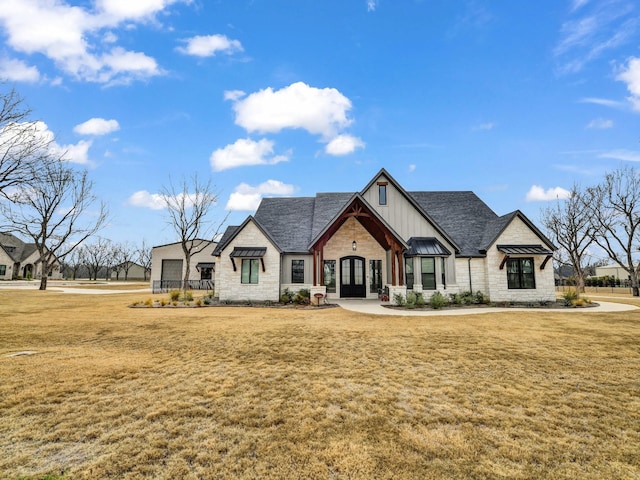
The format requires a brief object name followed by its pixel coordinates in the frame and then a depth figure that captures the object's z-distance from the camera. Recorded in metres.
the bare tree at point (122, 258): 83.00
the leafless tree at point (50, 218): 31.69
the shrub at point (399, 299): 16.91
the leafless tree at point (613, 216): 26.65
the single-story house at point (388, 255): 18.28
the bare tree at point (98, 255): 78.31
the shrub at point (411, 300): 16.21
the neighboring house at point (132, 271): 82.94
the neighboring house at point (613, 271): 51.25
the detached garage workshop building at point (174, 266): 38.88
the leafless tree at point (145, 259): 83.49
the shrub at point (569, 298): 17.36
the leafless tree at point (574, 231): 33.50
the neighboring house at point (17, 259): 55.19
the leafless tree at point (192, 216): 28.60
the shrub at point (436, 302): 16.14
